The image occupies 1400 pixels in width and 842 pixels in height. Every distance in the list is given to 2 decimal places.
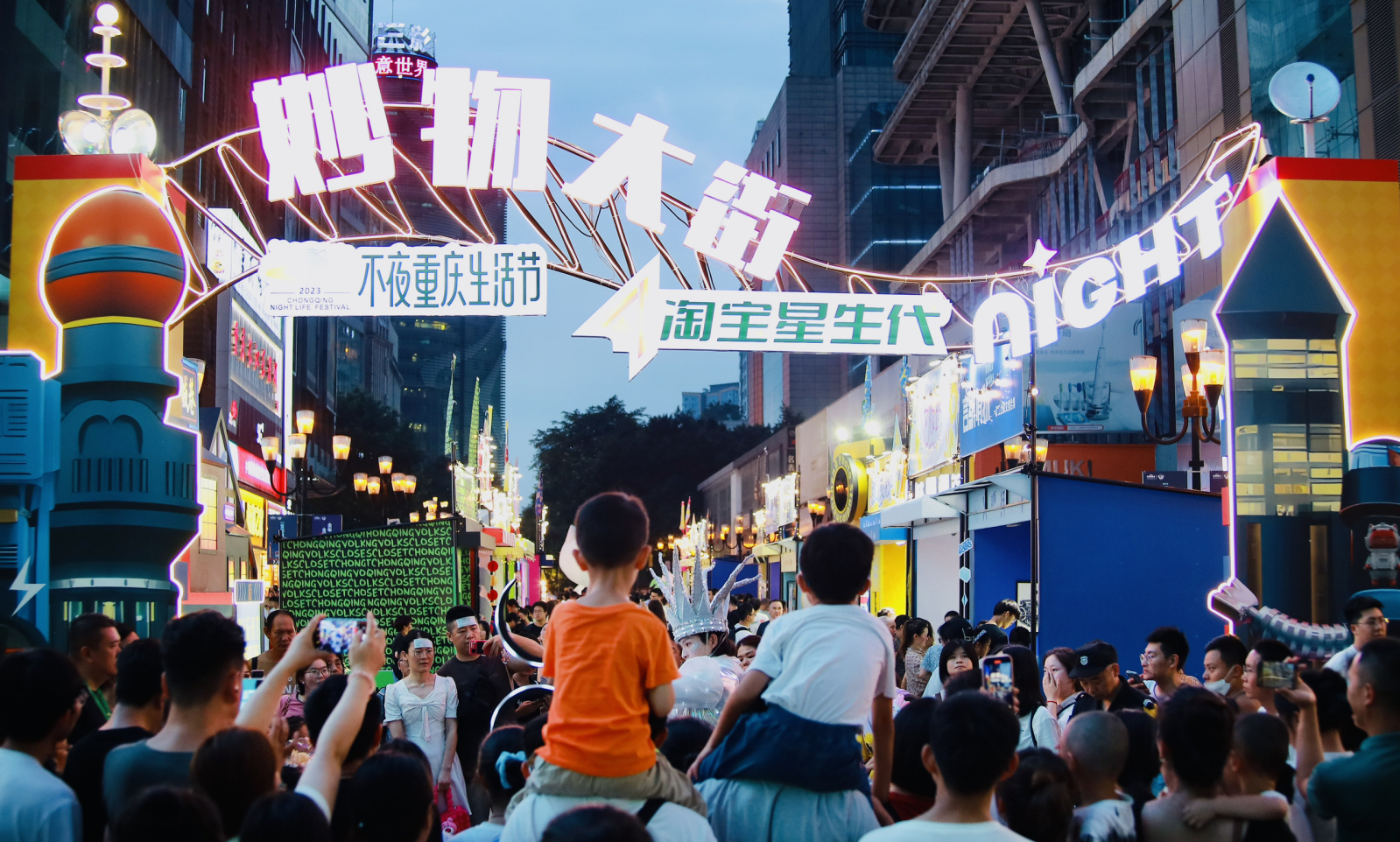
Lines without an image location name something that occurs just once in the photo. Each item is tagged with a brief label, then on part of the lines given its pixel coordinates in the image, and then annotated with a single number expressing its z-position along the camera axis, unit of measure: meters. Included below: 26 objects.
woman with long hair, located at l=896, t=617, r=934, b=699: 11.08
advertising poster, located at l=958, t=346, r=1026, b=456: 15.44
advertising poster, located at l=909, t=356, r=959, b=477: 21.31
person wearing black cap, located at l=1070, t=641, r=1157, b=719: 6.67
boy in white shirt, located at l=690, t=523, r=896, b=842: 4.37
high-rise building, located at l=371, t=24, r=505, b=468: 141.62
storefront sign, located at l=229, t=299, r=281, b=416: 38.66
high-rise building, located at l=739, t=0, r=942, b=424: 83.19
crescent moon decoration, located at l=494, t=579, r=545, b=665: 6.76
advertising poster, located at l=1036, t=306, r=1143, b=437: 26.08
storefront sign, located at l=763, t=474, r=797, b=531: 44.28
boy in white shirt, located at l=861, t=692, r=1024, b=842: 3.54
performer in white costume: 7.05
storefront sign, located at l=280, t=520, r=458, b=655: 13.75
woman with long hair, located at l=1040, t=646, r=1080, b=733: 6.80
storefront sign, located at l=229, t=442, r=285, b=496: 34.44
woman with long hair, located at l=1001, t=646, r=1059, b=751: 5.85
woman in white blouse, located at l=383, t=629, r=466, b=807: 8.23
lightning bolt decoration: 10.98
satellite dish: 12.34
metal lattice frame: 14.61
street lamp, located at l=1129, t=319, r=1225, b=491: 15.66
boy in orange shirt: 4.00
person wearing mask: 7.34
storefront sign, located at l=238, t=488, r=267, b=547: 37.44
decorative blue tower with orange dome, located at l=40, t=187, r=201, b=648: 11.18
